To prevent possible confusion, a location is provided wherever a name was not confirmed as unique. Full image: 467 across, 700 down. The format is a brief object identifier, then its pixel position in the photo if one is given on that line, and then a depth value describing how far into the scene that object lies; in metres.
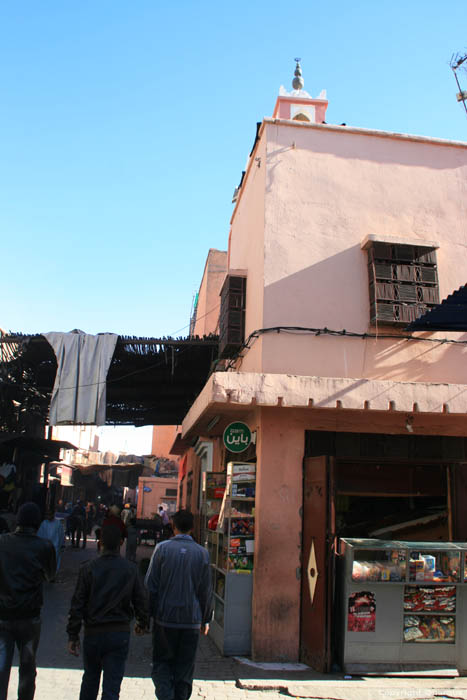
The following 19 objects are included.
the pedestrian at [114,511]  11.52
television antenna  11.03
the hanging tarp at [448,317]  6.53
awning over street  12.20
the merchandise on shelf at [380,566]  6.64
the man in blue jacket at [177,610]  4.51
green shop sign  7.97
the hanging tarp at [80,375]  11.95
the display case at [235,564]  7.12
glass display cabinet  6.54
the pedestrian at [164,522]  15.25
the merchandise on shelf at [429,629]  6.67
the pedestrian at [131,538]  13.59
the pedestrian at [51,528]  10.62
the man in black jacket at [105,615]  4.13
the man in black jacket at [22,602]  4.39
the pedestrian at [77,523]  18.96
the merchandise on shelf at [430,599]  6.75
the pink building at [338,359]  7.11
